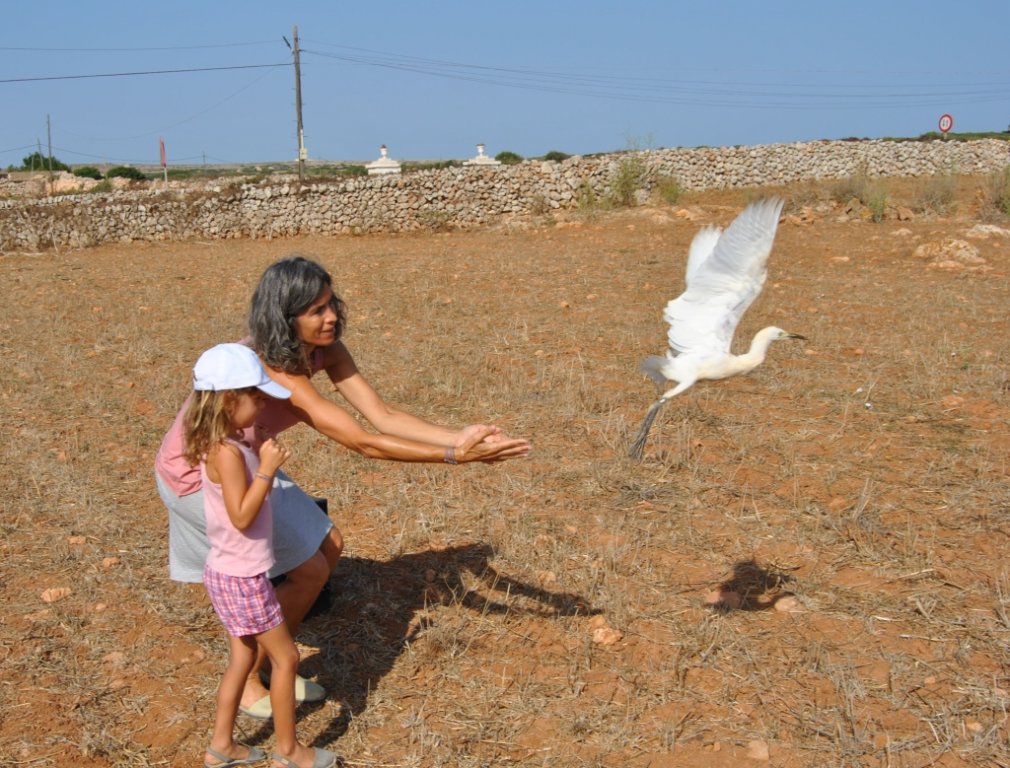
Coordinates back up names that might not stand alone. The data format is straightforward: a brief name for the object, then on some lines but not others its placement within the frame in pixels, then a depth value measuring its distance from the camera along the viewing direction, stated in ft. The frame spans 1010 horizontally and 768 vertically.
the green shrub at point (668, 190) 69.56
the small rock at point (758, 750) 9.96
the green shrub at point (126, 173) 149.89
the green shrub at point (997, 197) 57.53
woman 10.58
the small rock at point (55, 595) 13.28
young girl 9.32
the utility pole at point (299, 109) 105.81
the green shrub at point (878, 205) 56.85
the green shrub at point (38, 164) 180.47
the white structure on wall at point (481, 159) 99.86
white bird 15.01
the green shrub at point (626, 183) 68.49
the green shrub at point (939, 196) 61.26
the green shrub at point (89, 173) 150.86
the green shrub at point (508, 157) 156.77
